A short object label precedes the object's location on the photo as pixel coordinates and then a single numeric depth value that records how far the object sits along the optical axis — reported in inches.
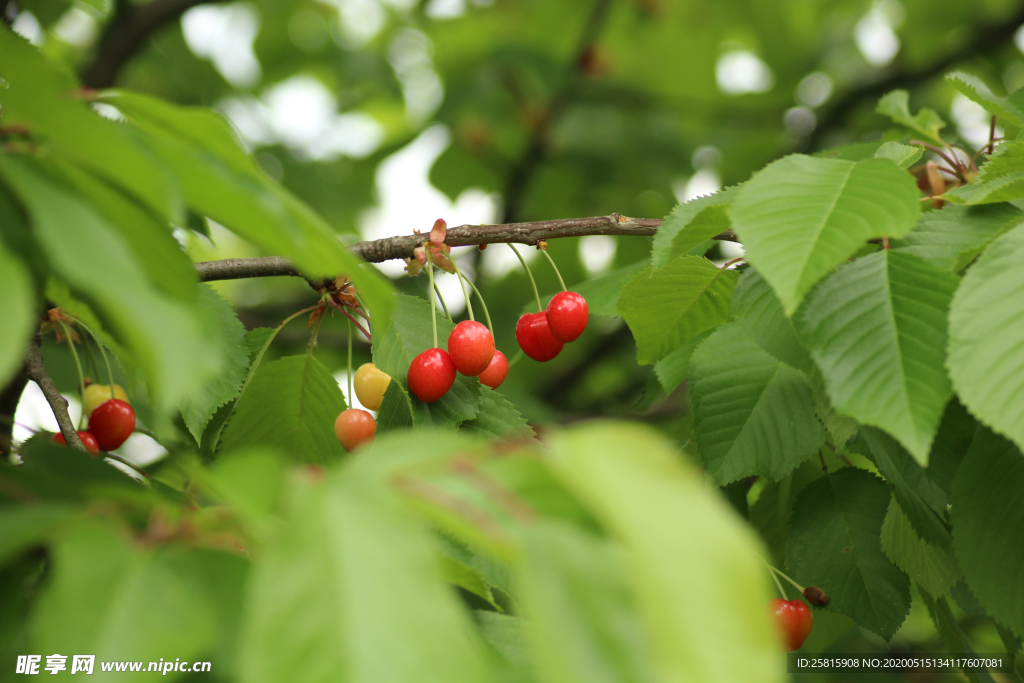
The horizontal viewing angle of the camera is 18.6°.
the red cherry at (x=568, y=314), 44.2
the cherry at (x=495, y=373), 44.3
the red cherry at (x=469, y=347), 43.3
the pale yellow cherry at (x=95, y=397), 45.9
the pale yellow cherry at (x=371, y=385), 44.8
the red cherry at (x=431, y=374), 43.0
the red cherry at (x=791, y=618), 44.2
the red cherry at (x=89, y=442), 43.9
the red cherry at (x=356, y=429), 43.3
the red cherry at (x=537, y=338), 44.9
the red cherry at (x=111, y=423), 44.8
